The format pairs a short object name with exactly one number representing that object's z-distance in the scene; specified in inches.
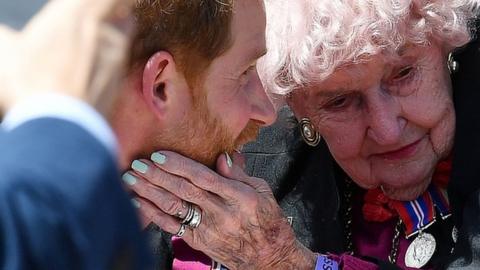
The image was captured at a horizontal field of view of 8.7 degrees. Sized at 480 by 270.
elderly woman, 114.0
